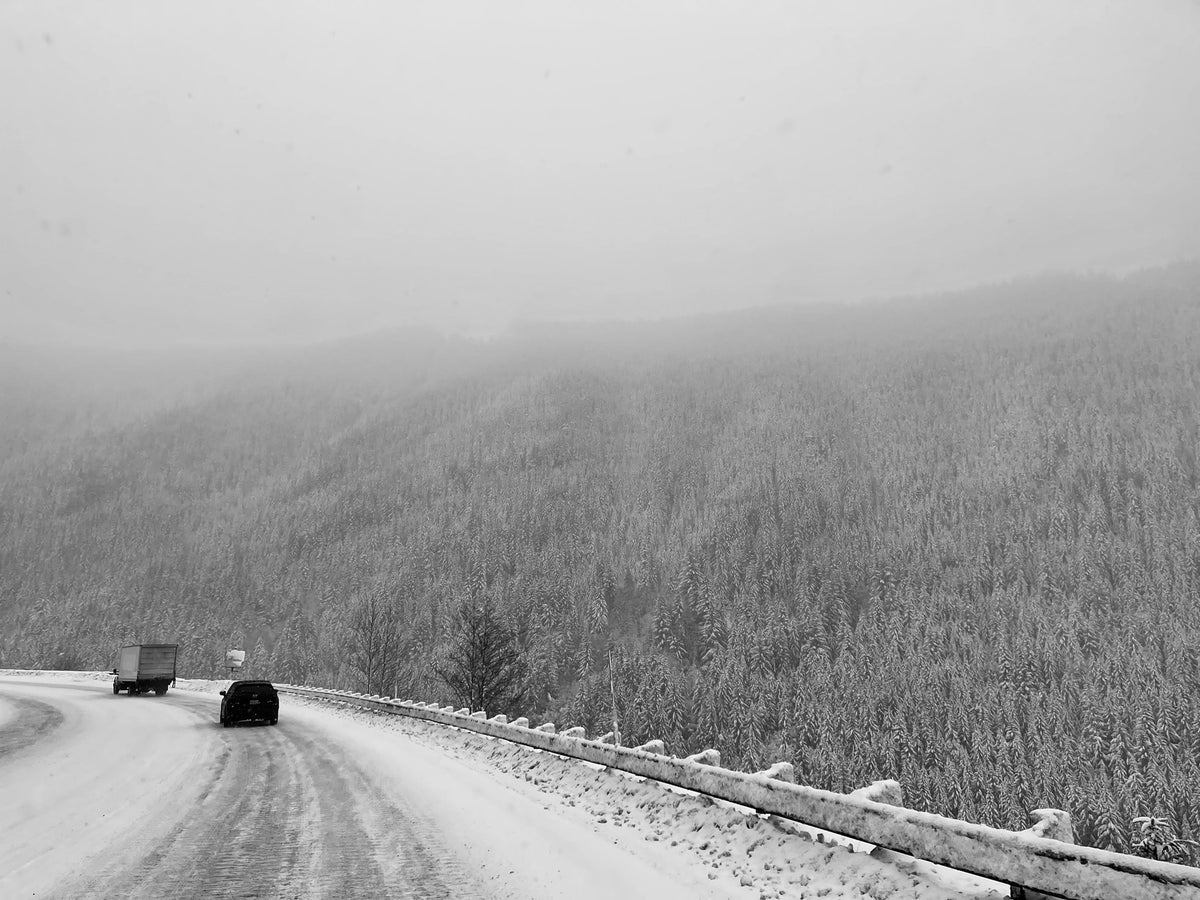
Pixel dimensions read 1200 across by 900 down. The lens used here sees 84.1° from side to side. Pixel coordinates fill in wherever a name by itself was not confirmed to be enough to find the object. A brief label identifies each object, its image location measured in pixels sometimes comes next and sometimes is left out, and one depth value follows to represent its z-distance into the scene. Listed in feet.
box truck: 138.00
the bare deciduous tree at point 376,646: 238.07
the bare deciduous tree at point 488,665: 172.42
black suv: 77.25
